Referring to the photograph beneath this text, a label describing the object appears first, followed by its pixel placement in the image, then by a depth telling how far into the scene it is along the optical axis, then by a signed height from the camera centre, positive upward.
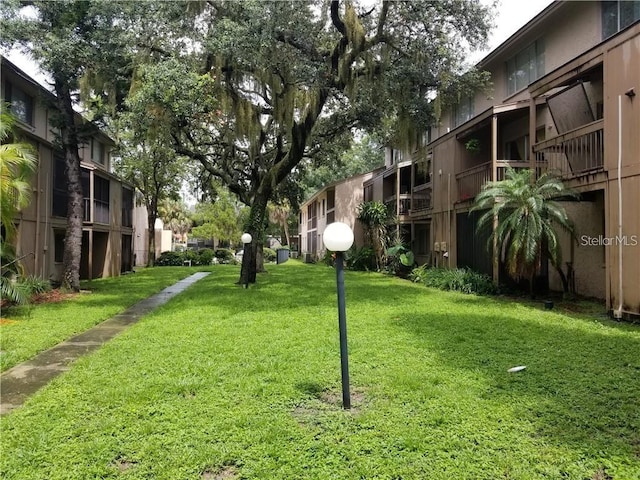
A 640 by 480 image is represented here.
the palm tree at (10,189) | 8.84 +1.32
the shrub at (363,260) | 21.97 -0.47
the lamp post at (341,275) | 4.34 -0.25
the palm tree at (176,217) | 43.38 +3.68
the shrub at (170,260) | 30.91 -0.68
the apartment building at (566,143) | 8.13 +2.96
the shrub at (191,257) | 31.21 -0.47
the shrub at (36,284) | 12.10 -1.00
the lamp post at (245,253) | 14.32 -0.08
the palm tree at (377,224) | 20.41 +1.33
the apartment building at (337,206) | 26.50 +3.01
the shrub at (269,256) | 37.05 -0.45
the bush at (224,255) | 34.38 -0.36
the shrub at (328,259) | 26.55 -0.54
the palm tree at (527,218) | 9.67 +0.77
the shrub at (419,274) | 15.88 -0.89
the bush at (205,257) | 31.67 -0.48
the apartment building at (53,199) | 13.41 +2.07
